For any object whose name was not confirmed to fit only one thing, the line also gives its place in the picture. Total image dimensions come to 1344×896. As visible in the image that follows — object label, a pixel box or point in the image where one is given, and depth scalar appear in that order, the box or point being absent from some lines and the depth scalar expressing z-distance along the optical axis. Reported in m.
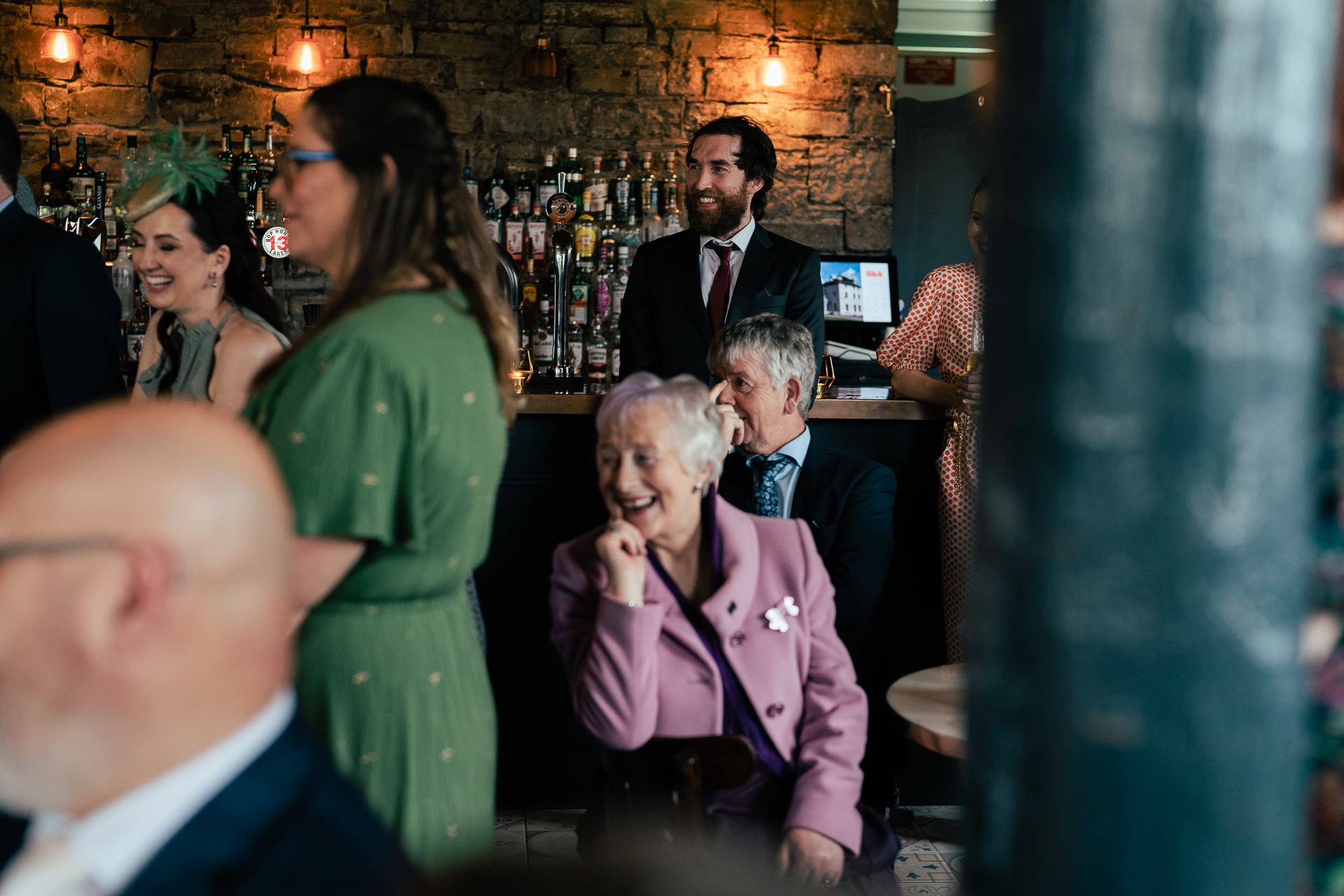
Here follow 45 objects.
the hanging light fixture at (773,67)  5.38
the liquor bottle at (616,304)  4.64
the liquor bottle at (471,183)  5.11
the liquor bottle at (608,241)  4.66
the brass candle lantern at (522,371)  3.33
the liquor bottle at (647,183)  4.95
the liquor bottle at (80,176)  4.79
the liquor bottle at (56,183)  5.01
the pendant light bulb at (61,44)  5.06
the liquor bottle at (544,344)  4.65
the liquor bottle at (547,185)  5.05
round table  1.75
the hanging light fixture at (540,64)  5.20
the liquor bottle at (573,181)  5.08
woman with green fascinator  2.24
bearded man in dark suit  3.23
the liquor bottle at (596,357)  3.44
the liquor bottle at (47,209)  4.94
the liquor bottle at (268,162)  4.98
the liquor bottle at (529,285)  4.96
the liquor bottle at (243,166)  4.96
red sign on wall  6.15
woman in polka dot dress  2.84
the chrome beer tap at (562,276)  4.49
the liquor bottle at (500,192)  5.17
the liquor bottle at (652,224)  5.02
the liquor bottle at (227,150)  4.97
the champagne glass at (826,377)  3.45
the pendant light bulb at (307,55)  5.18
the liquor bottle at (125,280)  4.70
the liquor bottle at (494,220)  5.14
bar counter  2.93
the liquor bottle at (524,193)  5.18
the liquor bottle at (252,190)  4.95
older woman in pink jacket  1.66
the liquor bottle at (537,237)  5.07
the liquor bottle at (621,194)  4.88
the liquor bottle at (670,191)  5.09
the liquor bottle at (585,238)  4.34
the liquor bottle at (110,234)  4.87
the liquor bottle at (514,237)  5.12
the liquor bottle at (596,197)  4.96
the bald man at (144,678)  0.70
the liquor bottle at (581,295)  4.68
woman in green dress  1.19
